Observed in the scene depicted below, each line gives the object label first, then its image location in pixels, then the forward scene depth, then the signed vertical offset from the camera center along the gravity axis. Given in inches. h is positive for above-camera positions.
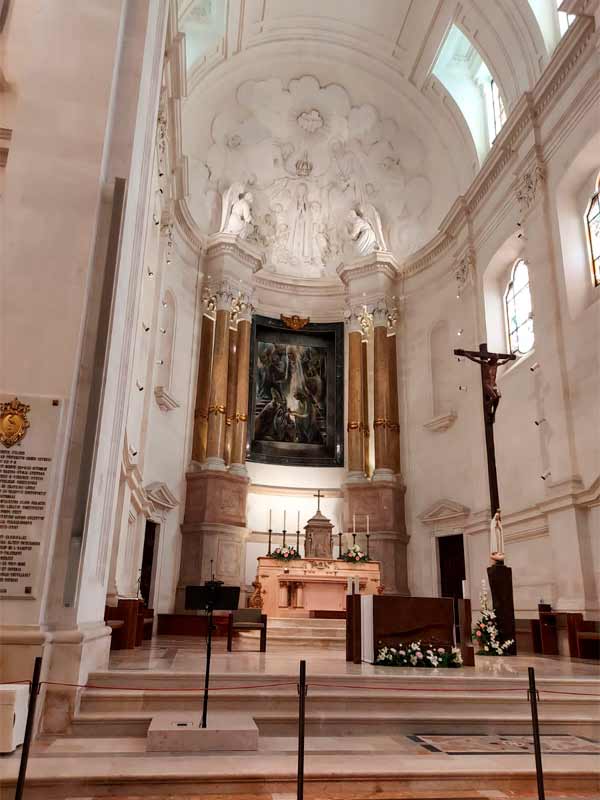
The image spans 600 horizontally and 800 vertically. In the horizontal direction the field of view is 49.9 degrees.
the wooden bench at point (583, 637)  360.8 -17.2
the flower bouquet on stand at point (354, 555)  562.3 +37.2
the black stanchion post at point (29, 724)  135.9 -28.2
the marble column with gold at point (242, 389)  643.5 +204.4
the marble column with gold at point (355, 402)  671.8 +202.9
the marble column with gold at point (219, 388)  626.2 +199.9
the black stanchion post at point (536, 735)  144.5 -29.4
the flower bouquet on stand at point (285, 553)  550.0 +36.6
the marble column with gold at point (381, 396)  658.2 +204.9
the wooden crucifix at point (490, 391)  419.8 +138.3
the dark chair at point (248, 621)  362.0 -13.4
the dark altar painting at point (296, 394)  695.1 +215.6
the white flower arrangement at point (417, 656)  290.5 -24.0
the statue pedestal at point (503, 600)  376.2 +1.4
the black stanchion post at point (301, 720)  140.4 -27.6
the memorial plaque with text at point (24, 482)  193.2 +32.6
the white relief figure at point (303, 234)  756.6 +411.0
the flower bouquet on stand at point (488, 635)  370.3 -18.0
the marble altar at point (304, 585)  536.1 +11.0
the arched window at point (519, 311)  539.8 +241.2
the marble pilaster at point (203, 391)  634.8 +198.0
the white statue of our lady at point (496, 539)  390.2 +37.2
